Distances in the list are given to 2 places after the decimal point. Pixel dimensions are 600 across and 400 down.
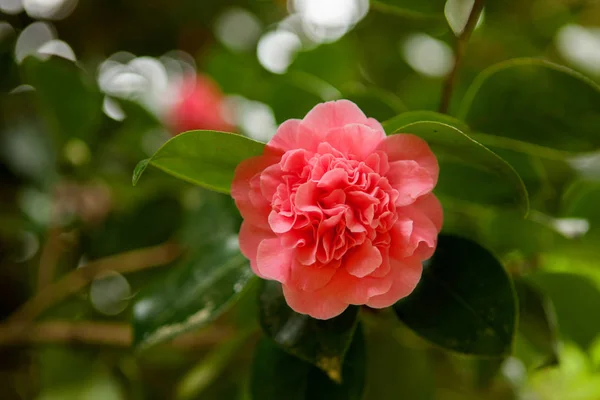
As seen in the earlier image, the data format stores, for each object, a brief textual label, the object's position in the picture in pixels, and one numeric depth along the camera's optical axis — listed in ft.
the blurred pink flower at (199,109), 3.51
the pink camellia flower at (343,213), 1.36
